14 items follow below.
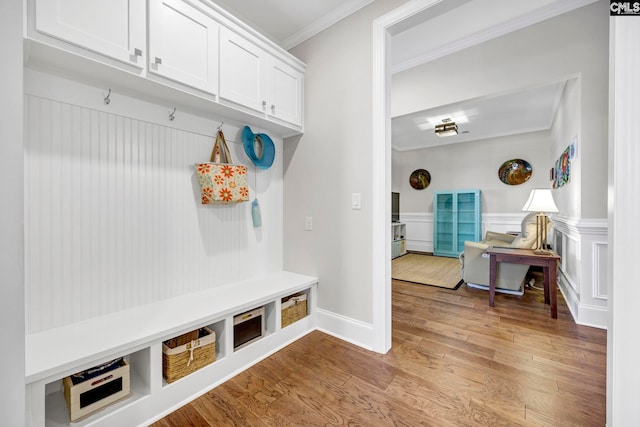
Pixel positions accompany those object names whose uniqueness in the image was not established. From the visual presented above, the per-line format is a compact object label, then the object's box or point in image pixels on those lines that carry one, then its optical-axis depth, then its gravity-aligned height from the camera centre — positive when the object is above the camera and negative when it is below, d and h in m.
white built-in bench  1.13 -0.66
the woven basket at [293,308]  2.13 -0.81
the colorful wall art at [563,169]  3.23 +0.57
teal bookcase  5.95 -0.23
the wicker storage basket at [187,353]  1.46 -0.82
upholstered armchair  3.21 -0.73
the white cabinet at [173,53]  1.21 +0.88
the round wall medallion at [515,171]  5.54 +0.82
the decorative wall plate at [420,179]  6.69 +0.80
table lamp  2.79 +0.01
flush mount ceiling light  4.48 +1.39
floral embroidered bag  1.88 +0.23
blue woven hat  2.20 +0.54
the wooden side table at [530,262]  2.60 -0.54
